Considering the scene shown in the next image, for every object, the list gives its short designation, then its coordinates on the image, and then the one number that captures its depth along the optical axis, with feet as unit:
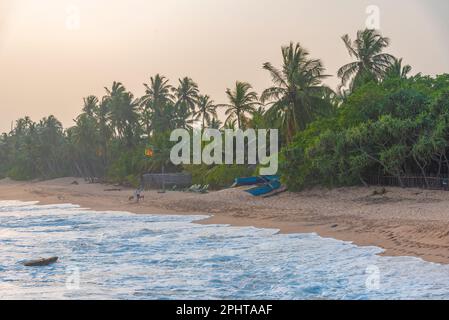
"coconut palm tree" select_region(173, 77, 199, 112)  195.52
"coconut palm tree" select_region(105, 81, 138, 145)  195.11
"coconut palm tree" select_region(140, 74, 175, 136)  196.03
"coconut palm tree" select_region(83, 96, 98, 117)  234.99
